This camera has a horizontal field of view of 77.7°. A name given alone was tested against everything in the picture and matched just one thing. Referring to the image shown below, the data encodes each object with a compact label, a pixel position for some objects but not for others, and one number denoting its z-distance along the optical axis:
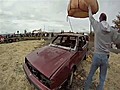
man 1.67
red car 1.64
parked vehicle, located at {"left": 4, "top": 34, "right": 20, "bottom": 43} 6.42
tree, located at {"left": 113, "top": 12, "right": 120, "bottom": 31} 8.97
